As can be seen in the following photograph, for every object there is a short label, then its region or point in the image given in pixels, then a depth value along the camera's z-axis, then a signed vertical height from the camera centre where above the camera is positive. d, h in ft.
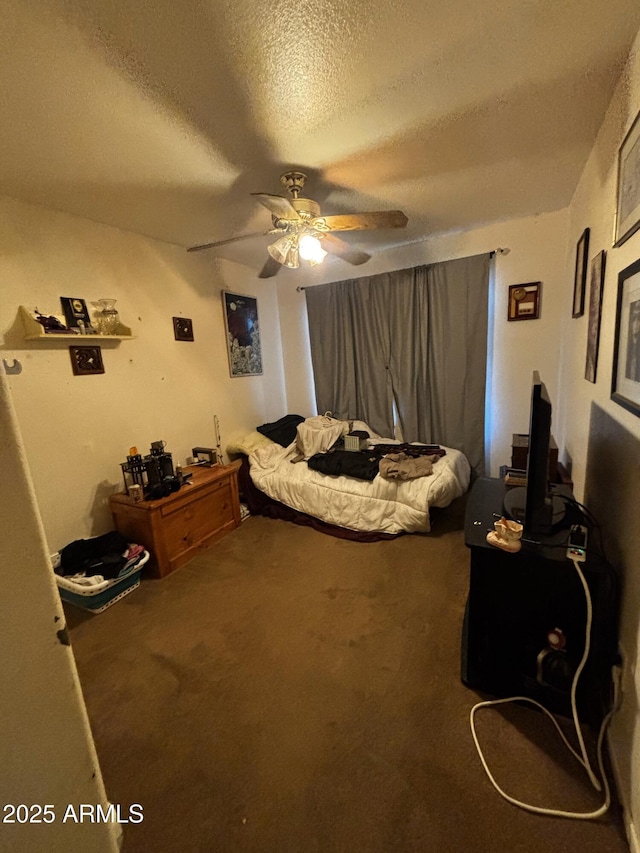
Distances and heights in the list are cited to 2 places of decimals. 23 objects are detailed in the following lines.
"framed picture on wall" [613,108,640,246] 3.76 +1.62
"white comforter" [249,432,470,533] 8.56 -3.46
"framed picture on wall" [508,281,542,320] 9.57 +1.11
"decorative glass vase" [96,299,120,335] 7.97 +1.29
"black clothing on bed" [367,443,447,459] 10.04 -2.78
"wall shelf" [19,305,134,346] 6.73 +0.96
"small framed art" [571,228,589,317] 6.70 +1.23
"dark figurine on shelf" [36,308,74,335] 6.88 +1.09
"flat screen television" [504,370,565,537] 4.21 -1.58
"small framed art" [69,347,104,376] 7.64 +0.38
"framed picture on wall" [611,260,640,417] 3.72 -0.11
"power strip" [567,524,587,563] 4.00 -2.36
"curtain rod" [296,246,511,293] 9.64 +2.49
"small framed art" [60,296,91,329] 7.49 +1.40
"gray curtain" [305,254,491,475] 10.31 +0.10
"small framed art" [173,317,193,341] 9.84 +1.14
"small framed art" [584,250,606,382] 5.46 +0.41
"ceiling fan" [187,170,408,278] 6.17 +2.42
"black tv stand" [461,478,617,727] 4.26 -3.43
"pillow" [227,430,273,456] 11.06 -2.42
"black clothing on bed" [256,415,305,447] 11.75 -2.23
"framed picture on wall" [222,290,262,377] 11.55 +1.07
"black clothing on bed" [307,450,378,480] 9.19 -2.80
